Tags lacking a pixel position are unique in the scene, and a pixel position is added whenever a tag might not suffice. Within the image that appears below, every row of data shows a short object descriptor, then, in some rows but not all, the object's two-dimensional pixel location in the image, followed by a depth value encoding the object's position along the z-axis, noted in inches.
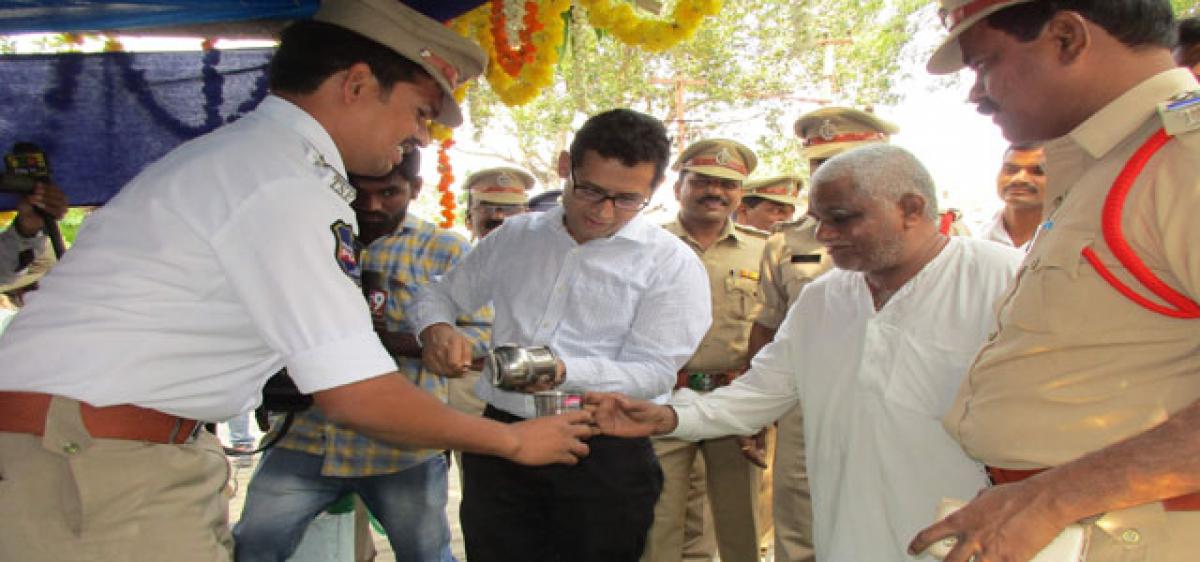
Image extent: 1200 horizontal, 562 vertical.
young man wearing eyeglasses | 114.8
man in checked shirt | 136.0
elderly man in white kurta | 93.0
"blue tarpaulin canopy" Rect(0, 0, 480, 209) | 147.2
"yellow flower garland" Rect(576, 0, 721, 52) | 177.2
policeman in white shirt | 67.2
